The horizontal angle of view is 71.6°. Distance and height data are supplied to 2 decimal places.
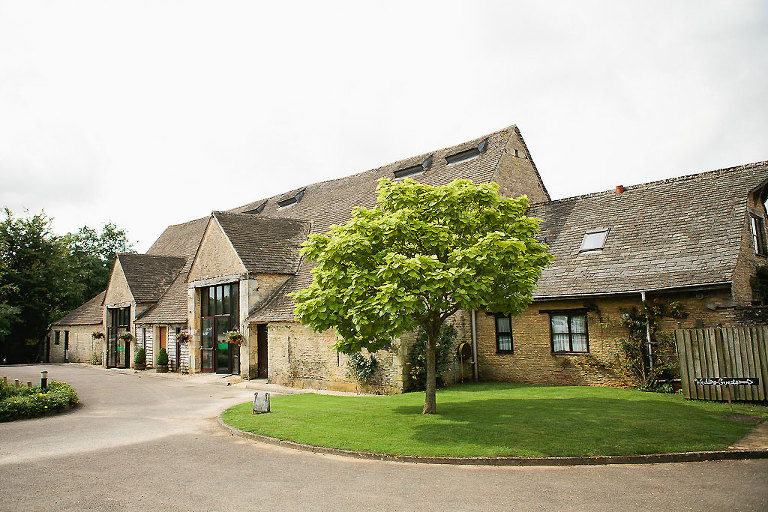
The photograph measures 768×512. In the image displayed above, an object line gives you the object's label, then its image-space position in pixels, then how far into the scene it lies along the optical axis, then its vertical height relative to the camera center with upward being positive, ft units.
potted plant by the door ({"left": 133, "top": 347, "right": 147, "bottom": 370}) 106.42 -6.07
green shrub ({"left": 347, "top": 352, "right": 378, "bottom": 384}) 61.05 -5.33
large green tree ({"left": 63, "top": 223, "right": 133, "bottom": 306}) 155.84 +28.00
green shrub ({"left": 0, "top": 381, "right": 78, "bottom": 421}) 49.93 -6.53
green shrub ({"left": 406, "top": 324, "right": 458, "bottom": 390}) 59.62 -4.59
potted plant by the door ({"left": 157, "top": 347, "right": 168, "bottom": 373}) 99.35 -6.09
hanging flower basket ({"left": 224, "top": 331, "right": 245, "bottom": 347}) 78.95 -1.78
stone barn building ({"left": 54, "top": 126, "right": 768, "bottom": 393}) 54.24 +4.63
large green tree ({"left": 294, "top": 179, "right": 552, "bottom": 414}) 37.81 +3.89
